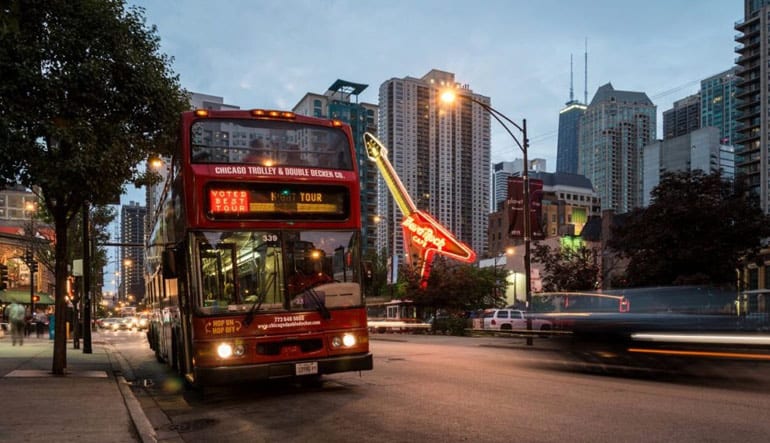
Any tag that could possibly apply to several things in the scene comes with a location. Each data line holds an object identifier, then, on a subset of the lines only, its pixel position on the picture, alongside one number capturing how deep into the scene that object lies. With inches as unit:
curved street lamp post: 986.7
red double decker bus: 392.2
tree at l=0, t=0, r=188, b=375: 470.6
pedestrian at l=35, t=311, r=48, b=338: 1543.3
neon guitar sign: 1559.9
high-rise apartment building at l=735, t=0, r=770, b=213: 5002.5
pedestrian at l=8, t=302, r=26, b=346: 1006.8
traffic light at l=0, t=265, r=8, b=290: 846.5
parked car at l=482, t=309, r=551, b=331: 1562.5
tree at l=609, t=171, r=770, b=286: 1135.6
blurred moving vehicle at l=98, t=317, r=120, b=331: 2342.5
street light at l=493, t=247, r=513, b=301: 2174.0
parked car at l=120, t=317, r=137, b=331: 2384.4
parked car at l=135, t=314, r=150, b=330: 2306.2
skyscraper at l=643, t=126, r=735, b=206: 6855.3
